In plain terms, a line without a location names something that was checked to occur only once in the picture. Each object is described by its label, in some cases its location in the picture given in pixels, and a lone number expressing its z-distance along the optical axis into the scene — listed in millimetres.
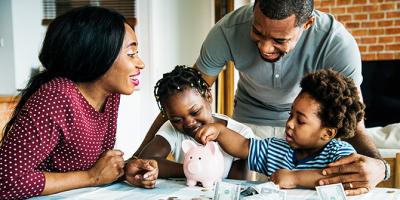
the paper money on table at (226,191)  972
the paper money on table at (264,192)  943
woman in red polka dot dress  1021
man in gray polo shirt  1142
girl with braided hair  1305
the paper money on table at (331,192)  947
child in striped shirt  1121
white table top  1030
